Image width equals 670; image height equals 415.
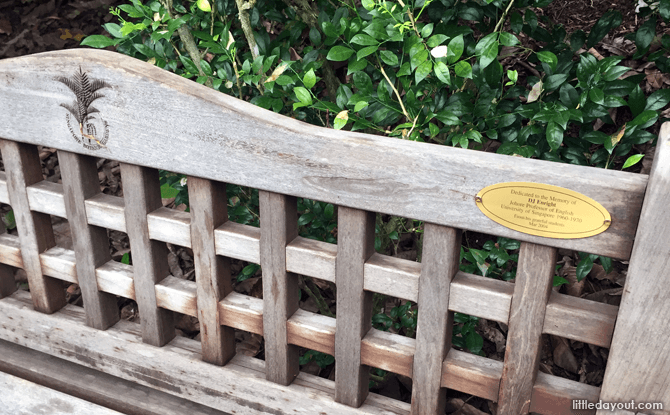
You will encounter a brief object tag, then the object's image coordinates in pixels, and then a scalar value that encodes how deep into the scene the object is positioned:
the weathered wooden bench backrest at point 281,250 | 0.94
